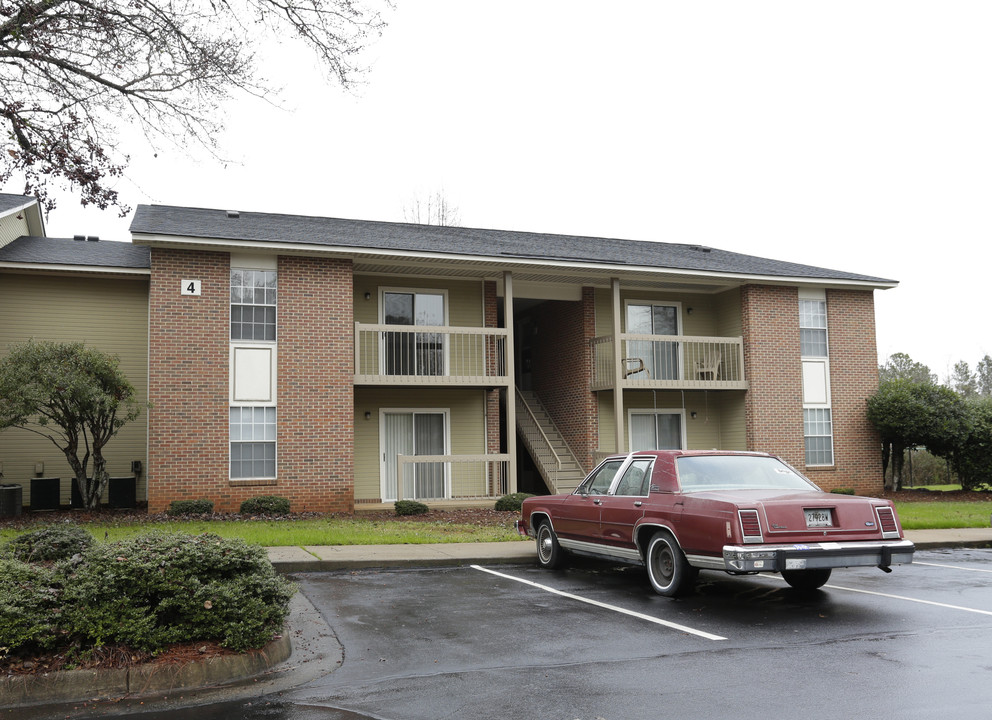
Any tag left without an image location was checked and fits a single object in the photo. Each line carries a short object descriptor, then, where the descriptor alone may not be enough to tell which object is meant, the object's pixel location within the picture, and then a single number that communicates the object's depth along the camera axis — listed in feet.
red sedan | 24.72
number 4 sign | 57.00
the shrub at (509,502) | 58.90
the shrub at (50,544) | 25.54
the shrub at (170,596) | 18.80
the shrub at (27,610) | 18.02
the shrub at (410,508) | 57.47
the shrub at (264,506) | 55.11
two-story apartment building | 57.21
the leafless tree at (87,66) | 33.17
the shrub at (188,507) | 54.03
